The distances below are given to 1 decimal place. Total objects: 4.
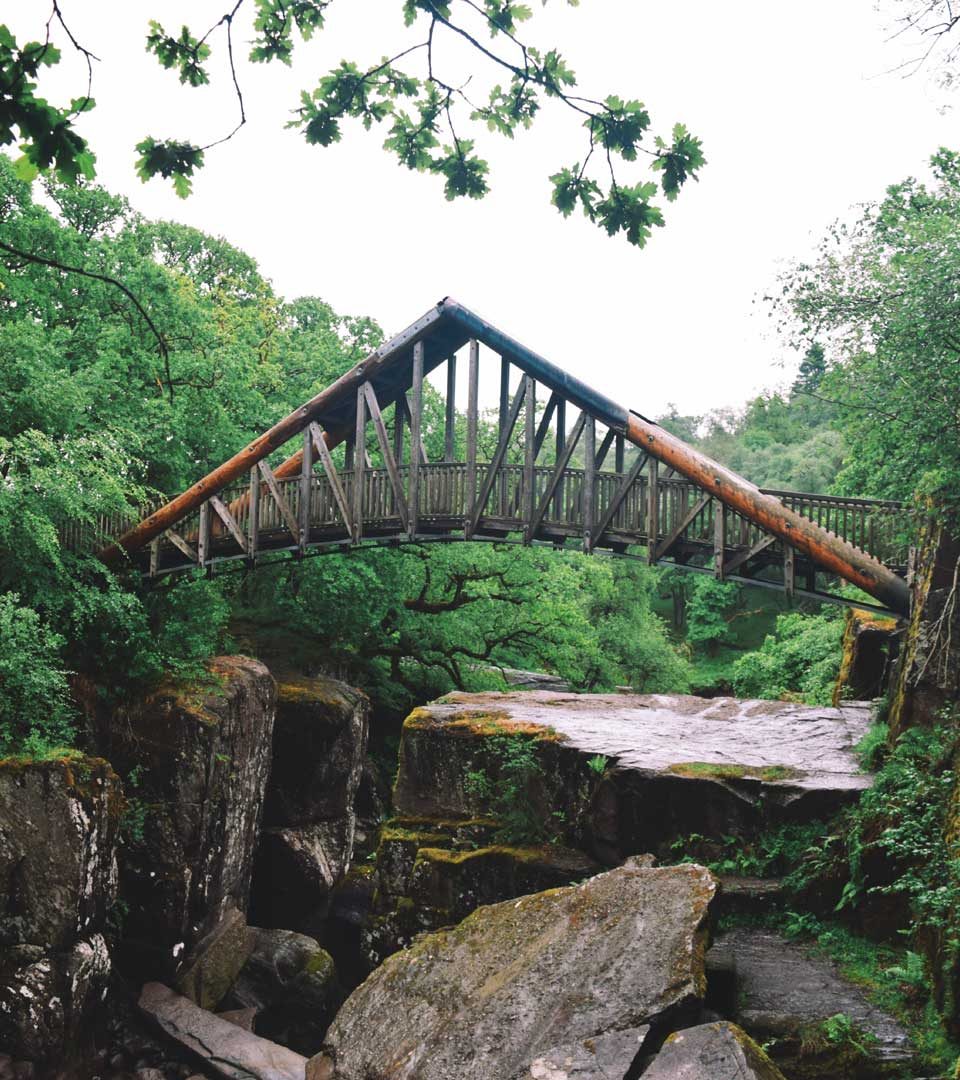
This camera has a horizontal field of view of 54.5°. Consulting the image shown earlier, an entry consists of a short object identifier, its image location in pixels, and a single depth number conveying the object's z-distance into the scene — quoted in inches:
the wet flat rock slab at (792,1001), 234.5
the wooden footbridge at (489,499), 496.4
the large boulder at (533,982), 239.6
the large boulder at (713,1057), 197.5
